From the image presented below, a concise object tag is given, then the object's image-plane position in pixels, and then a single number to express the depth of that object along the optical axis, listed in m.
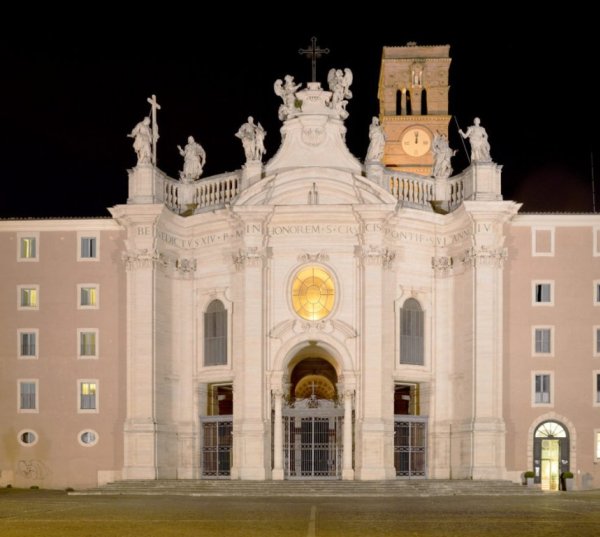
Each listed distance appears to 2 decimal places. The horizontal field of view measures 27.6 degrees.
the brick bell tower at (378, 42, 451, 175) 88.94
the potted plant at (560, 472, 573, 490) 54.78
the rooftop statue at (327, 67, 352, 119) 57.75
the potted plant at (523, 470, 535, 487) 54.97
